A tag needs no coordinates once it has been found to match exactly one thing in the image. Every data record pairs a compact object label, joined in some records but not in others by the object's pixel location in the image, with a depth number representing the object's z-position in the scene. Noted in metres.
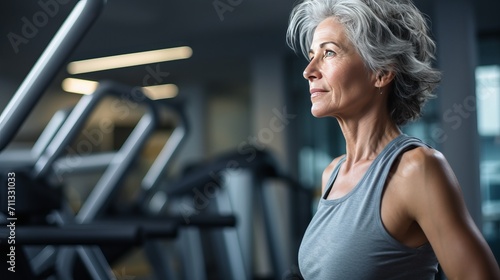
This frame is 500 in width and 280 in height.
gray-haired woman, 0.80
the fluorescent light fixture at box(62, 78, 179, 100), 7.31
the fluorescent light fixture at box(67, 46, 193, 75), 6.12
